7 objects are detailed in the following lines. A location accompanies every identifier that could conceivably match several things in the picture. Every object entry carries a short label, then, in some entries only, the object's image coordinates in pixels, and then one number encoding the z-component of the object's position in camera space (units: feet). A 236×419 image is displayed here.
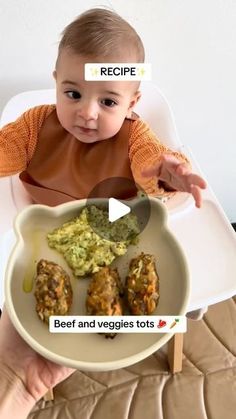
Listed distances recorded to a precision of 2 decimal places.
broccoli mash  1.20
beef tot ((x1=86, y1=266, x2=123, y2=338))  1.11
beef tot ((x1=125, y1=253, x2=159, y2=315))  1.13
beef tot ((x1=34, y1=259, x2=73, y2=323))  1.12
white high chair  1.66
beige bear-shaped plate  1.09
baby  1.29
